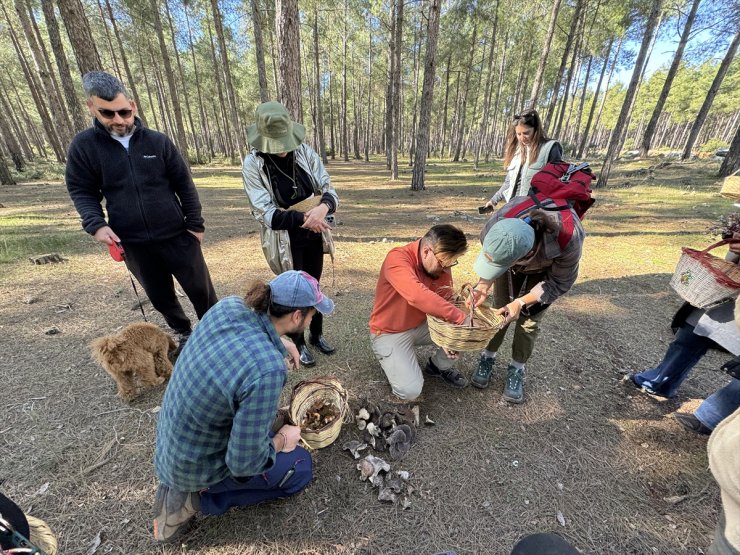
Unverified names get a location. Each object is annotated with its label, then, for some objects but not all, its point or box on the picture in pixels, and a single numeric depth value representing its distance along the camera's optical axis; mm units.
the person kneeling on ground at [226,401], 1468
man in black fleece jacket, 2521
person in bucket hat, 2674
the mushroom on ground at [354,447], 2459
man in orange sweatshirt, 2439
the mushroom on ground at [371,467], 2299
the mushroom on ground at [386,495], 2172
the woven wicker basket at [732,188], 2285
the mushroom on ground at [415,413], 2747
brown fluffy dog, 2684
